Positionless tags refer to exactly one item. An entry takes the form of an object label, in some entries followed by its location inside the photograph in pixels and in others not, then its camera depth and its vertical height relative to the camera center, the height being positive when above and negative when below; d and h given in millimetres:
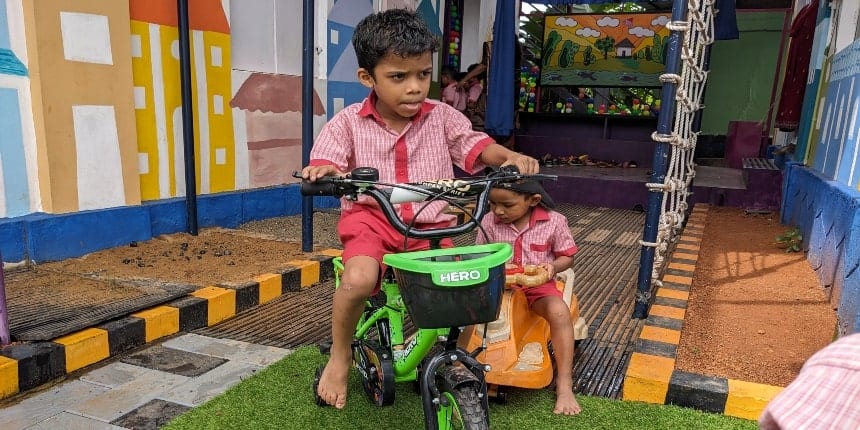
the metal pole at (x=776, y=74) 12395 +1199
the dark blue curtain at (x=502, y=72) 8781 +684
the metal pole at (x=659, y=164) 3219 -234
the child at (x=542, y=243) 2650 -599
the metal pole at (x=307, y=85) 4445 +181
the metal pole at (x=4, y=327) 2682 -1076
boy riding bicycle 2127 -142
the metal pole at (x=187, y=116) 4578 -100
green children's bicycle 1606 -527
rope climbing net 3299 +182
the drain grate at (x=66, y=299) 2942 -1148
